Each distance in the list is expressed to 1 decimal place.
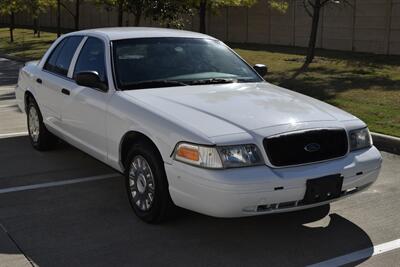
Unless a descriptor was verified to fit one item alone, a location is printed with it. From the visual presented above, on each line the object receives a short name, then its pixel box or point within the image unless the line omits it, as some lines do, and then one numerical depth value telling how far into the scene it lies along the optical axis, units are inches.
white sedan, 165.2
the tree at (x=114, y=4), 815.7
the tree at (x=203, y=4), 776.9
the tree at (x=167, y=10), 778.8
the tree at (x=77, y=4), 1140.9
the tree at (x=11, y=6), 1226.6
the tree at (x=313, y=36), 667.0
